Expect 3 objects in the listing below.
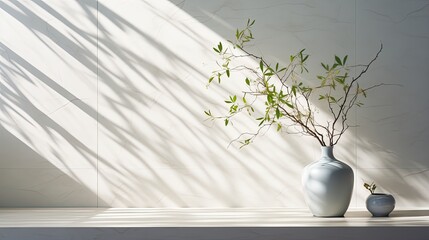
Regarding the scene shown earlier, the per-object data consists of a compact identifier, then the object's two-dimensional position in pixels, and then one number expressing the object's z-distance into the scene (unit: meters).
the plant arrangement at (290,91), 3.43
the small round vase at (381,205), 3.10
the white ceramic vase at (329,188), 3.07
